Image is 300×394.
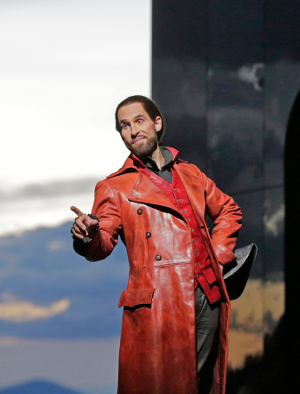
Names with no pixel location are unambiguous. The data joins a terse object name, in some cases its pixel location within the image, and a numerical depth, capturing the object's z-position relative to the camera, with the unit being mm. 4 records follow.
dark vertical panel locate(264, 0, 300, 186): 10211
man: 5840
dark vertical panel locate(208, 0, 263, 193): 10961
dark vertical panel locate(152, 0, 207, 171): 11898
